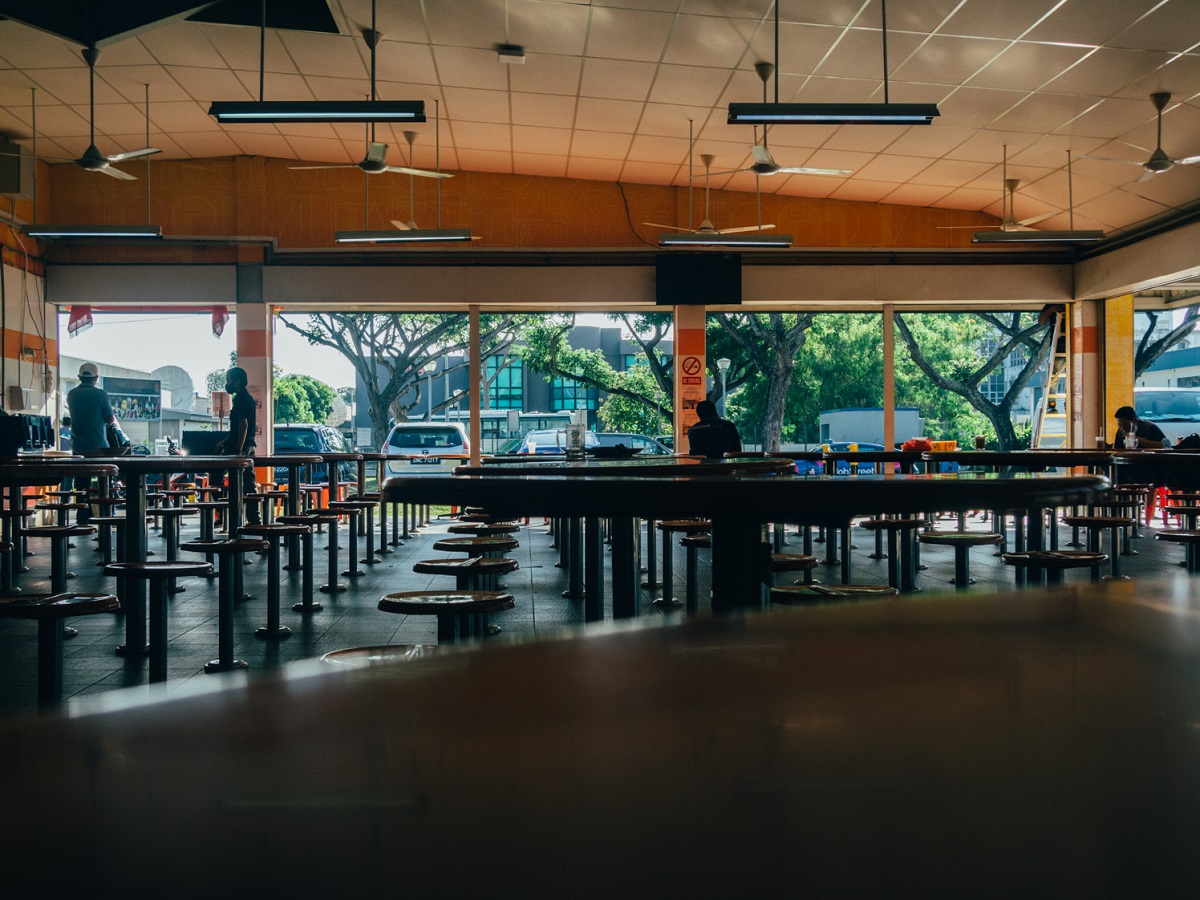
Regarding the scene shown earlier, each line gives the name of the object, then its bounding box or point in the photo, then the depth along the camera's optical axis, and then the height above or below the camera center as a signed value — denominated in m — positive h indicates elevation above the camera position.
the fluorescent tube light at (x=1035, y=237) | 7.54 +1.71
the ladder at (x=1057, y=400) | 9.93 +0.45
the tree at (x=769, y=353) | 13.35 +1.34
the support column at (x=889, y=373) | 9.80 +0.74
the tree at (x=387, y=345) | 15.85 +1.77
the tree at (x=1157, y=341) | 12.52 +1.37
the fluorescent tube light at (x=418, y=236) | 7.55 +1.75
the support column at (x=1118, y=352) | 9.68 +0.94
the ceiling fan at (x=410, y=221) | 8.08 +2.23
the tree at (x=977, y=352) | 12.66 +1.33
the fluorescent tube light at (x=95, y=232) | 7.28 +1.74
